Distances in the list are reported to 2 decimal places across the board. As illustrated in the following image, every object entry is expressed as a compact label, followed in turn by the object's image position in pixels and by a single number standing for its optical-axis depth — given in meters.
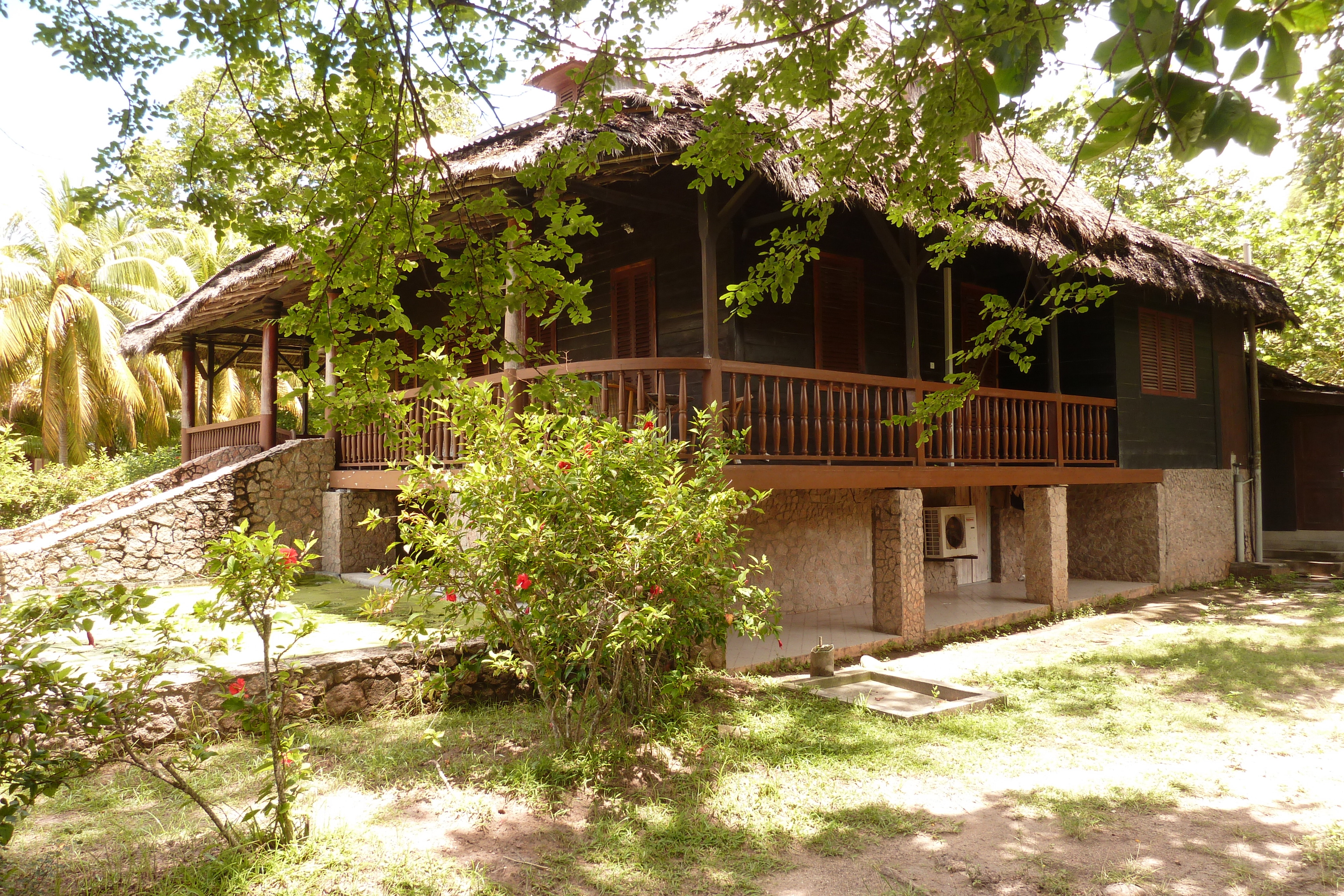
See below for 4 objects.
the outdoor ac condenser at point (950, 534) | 9.97
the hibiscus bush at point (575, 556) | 4.34
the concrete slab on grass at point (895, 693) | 5.75
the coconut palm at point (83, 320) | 18.02
